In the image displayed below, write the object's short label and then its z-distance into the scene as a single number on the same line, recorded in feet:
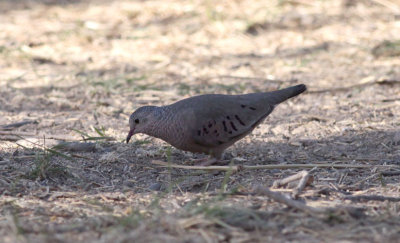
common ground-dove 28.48
